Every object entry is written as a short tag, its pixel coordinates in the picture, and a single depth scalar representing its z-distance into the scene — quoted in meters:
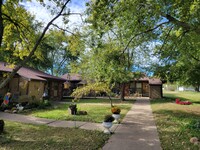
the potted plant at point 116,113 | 9.26
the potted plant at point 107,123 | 7.07
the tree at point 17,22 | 6.09
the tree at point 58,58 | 35.98
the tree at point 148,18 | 6.93
